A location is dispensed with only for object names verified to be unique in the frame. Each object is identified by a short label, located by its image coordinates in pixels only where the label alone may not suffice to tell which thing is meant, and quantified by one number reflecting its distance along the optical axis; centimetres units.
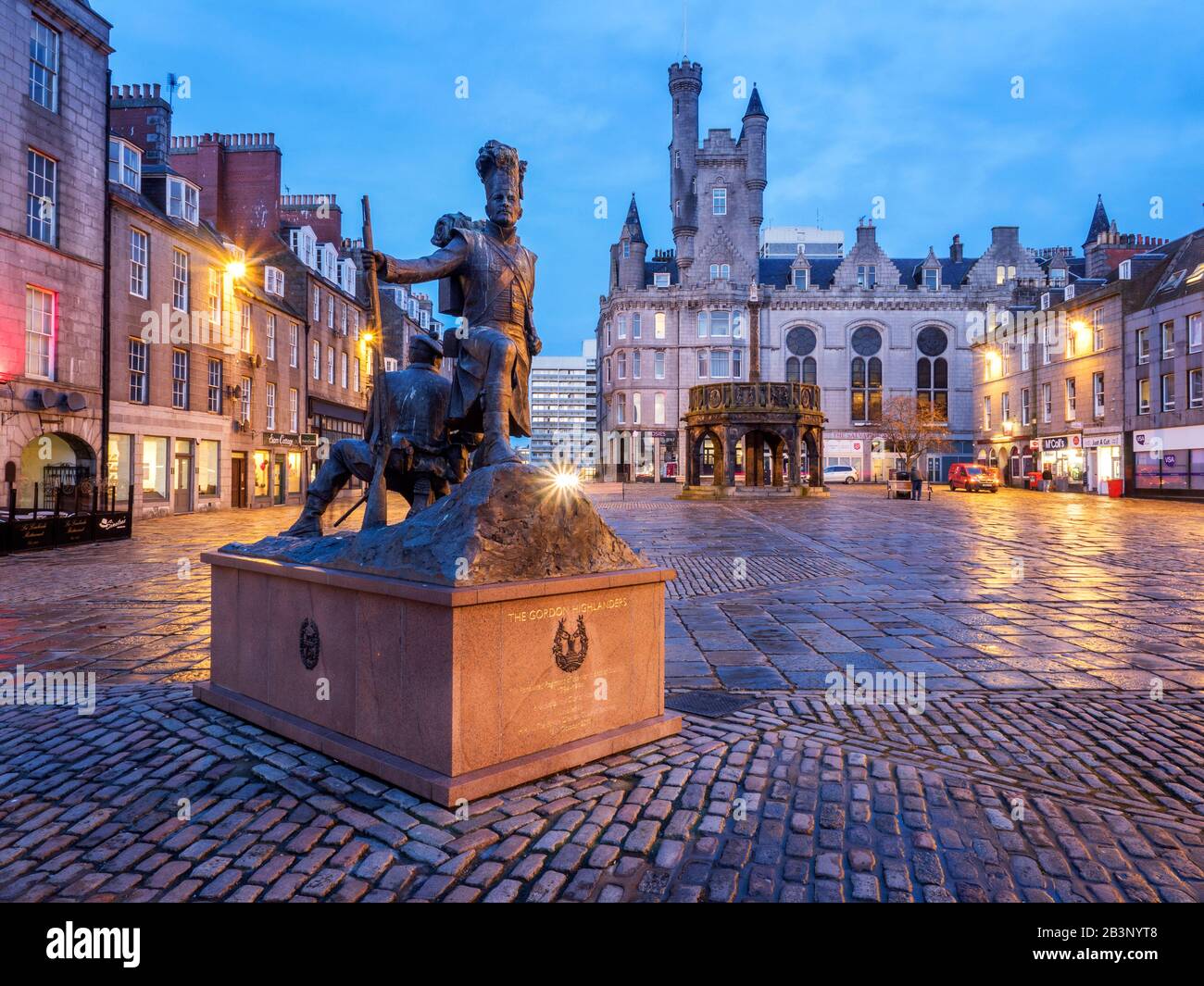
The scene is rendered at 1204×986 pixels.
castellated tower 5922
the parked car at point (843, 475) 5716
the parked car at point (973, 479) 4112
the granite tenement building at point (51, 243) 1781
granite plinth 346
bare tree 5197
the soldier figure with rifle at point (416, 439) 488
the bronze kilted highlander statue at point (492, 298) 451
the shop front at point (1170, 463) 3111
